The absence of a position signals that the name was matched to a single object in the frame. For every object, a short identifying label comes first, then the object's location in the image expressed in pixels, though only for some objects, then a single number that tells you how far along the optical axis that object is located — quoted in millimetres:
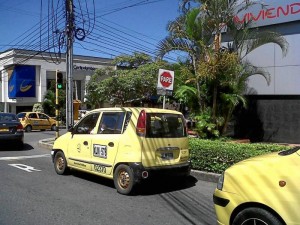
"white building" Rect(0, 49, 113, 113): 42750
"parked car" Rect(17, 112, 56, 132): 28000
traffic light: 17188
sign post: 10209
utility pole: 17531
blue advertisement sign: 42625
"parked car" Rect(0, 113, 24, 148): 14547
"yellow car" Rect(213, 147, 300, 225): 3900
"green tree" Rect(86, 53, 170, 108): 32062
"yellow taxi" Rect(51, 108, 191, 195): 7355
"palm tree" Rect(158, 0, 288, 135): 11266
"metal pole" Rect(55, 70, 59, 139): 16141
